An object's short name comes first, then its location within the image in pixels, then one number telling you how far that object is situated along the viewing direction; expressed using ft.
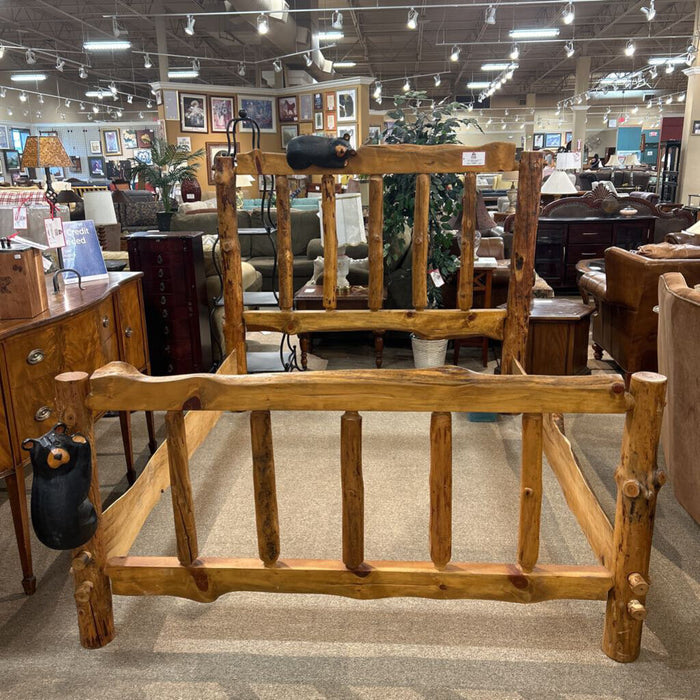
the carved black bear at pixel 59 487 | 5.24
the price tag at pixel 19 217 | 9.27
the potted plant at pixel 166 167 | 30.08
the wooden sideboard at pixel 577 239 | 24.32
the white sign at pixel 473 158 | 9.93
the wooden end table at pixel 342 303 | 15.43
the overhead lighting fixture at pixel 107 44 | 40.01
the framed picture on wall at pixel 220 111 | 44.57
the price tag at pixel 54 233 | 9.45
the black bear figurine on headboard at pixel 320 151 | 9.71
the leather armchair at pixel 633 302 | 12.67
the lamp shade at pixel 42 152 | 15.07
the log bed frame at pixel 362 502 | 5.52
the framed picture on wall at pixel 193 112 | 43.27
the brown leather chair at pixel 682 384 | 8.22
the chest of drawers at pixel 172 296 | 13.35
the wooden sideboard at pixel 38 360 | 7.10
